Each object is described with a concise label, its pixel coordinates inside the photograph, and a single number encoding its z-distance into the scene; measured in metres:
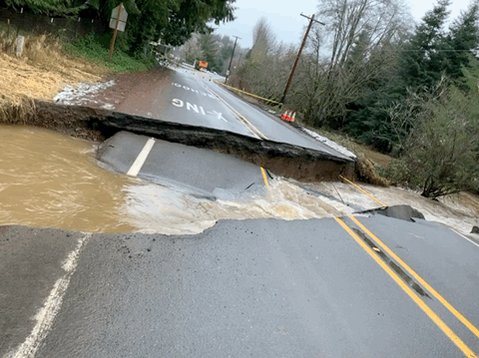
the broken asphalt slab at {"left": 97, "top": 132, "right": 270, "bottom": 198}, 6.35
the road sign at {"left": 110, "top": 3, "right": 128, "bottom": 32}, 18.00
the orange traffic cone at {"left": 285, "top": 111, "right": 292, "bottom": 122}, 20.80
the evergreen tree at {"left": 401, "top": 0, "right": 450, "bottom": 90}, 32.47
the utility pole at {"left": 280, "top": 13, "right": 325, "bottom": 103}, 28.72
